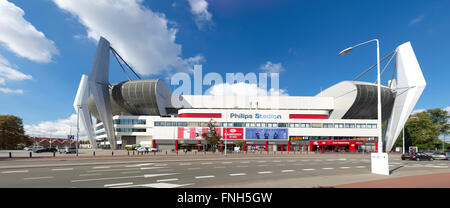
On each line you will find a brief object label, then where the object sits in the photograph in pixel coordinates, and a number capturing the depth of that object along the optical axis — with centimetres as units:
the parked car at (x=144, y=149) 4862
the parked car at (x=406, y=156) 2787
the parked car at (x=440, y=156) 2872
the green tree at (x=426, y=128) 6406
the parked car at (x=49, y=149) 4628
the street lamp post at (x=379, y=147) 1185
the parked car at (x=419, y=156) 2727
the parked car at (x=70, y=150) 4089
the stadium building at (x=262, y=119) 5544
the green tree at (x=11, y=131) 5203
